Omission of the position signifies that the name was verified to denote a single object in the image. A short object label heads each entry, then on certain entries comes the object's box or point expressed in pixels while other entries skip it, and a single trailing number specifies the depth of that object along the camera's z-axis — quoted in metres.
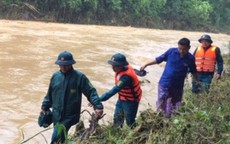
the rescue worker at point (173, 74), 6.63
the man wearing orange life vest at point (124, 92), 5.83
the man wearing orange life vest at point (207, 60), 8.00
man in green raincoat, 5.23
